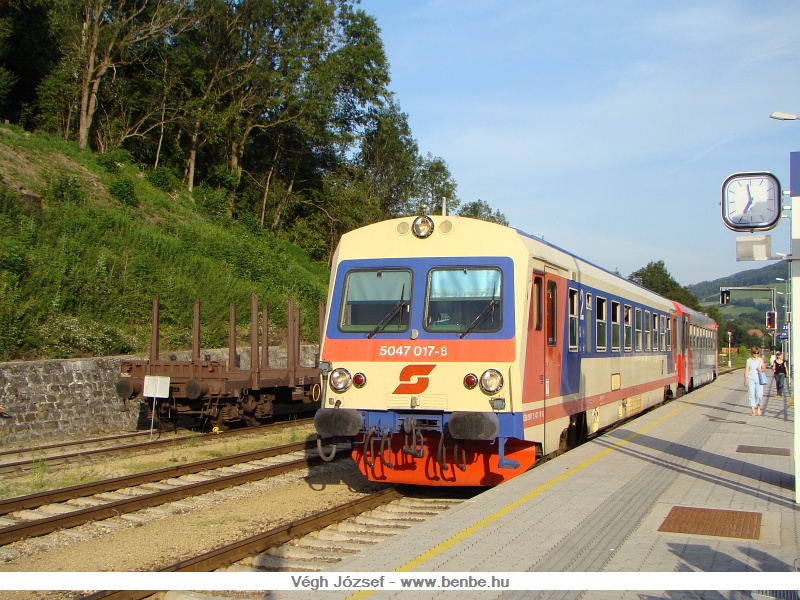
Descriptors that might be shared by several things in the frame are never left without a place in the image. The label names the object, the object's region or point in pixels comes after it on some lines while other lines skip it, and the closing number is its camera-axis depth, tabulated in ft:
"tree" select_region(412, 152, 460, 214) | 202.19
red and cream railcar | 29.12
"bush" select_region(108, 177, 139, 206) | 105.29
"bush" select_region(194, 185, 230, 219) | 130.25
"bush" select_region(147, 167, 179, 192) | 124.47
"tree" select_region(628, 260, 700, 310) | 378.12
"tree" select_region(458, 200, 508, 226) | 236.28
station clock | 25.27
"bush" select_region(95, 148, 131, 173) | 113.19
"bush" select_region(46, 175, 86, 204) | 90.22
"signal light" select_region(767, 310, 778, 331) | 78.56
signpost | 49.73
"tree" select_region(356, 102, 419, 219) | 180.55
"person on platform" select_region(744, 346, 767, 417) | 62.13
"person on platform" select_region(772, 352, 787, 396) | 85.08
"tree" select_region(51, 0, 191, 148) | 111.14
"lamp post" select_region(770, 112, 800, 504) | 25.98
